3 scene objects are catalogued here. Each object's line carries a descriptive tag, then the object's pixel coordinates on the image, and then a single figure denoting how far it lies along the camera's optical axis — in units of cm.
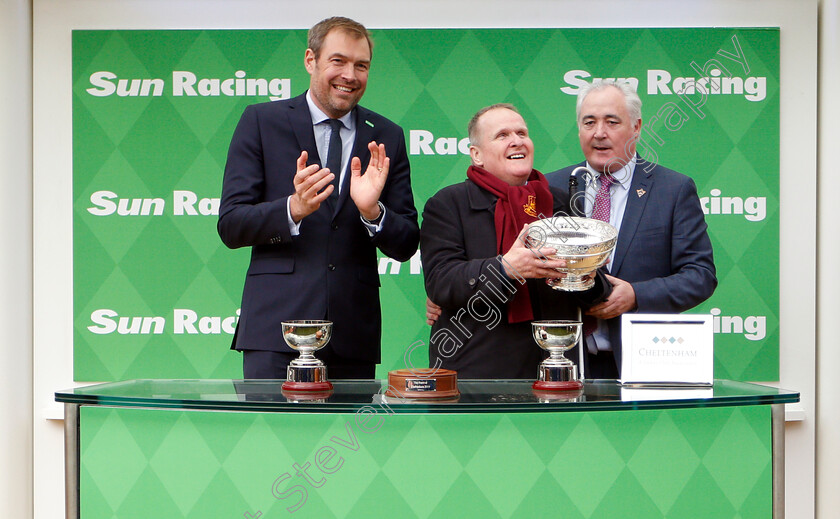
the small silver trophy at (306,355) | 209
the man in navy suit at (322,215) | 278
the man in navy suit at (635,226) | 289
